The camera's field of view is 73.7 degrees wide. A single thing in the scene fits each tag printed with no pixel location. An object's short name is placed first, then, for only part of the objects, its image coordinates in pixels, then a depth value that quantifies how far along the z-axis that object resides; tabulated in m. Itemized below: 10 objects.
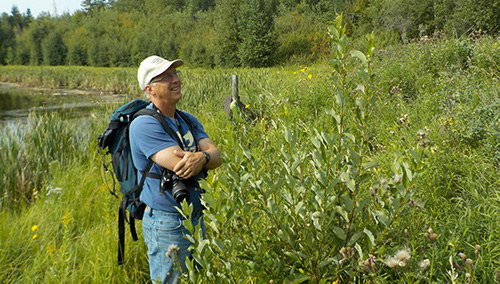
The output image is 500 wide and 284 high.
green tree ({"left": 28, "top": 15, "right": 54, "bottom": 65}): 49.66
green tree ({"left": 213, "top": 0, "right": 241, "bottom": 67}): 22.16
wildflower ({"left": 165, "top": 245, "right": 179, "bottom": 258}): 1.35
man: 1.75
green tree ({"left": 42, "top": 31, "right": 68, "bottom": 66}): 46.09
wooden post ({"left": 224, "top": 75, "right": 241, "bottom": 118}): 5.64
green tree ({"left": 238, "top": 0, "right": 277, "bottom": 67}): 19.69
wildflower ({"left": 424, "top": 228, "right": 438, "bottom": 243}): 1.27
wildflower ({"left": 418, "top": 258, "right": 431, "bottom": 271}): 1.18
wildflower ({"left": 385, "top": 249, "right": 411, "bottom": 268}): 1.17
